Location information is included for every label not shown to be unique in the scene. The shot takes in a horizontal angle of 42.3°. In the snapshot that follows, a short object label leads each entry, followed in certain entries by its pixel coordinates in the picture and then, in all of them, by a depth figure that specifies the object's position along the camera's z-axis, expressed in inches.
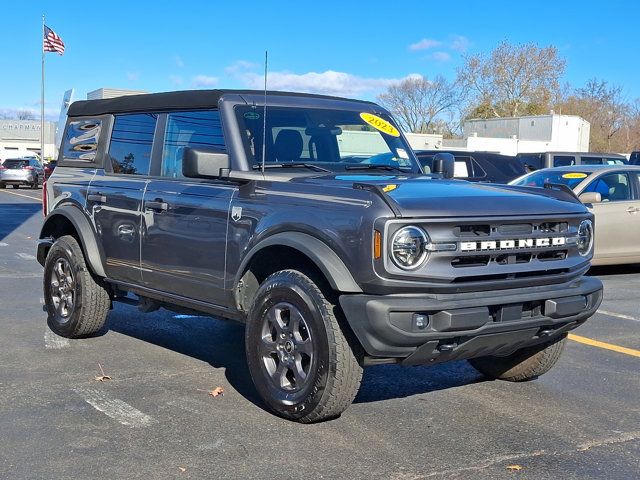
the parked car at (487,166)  641.6
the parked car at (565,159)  805.9
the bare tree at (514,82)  2881.4
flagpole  2051.6
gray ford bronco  169.6
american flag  1667.1
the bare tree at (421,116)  3166.8
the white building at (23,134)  3806.6
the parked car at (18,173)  1567.4
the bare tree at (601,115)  3161.9
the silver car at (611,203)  428.5
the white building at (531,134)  2071.9
